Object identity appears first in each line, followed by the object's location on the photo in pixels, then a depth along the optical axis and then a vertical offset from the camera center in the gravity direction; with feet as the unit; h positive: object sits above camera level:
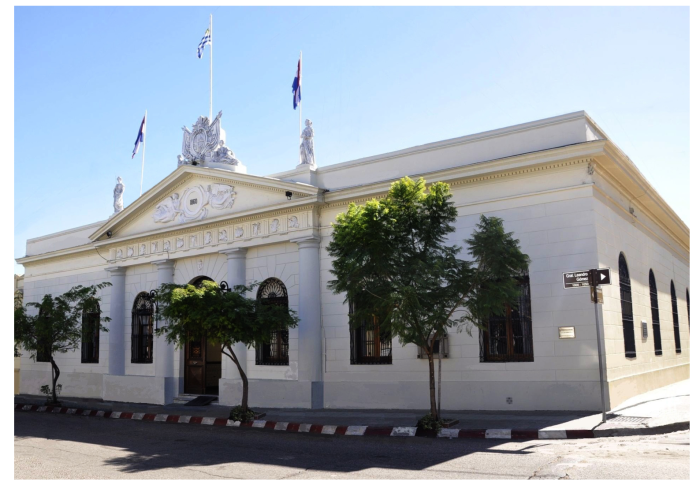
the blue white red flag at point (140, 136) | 80.12 +25.36
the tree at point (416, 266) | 38.17 +3.63
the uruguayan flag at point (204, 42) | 70.13 +32.46
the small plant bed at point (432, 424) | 38.02 -6.16
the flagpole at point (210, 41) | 70.01 +32.47
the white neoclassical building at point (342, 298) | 44.39 +5.10
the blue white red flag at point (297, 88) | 64.18 +24.82
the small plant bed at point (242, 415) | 47.78 -6.64
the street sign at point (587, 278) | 36.45 +2.51
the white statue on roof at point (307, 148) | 59.82 +17.40
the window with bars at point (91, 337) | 69.87 -0.51
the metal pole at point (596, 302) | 36.58 +1.03
